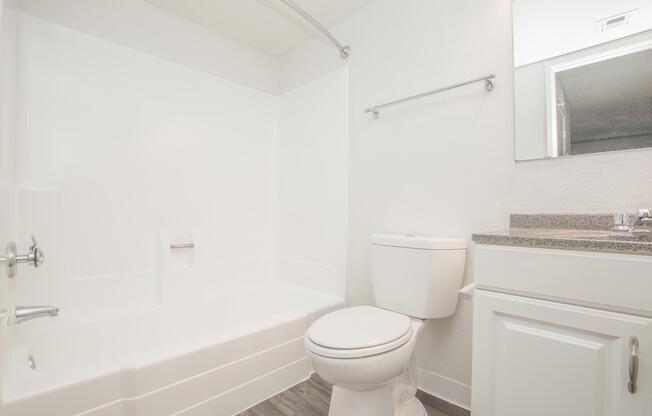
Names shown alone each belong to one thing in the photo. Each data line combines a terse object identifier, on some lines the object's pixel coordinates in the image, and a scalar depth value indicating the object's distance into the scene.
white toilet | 1.08
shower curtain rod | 1.70
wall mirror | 1.10
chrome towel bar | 1.43
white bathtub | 1.06
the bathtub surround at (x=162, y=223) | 1.33
